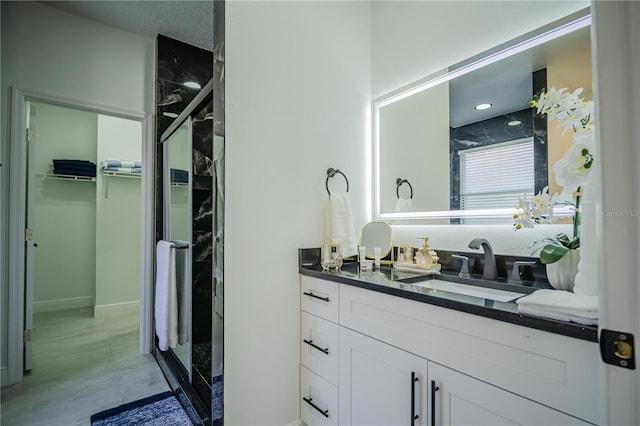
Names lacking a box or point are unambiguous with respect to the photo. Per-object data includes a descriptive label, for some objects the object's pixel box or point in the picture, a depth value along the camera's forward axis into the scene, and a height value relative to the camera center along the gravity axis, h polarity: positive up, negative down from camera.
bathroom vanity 0.78 -0.47
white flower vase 1.09 -0.20
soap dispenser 1.59 -0.22
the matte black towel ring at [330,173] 1.79 +0.27
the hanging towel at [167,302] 1.98 -0.55
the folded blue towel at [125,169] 3.77 +0.62
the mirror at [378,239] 1.85 -0.13
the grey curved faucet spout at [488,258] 1.38 -0.19
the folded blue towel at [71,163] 3.68 +0.69
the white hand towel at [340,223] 1.72 -0.03
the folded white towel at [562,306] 0.74 -0.23
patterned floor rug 1.73 -1.17
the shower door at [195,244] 1.77 -0.16
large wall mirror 1.30 +0.45
